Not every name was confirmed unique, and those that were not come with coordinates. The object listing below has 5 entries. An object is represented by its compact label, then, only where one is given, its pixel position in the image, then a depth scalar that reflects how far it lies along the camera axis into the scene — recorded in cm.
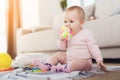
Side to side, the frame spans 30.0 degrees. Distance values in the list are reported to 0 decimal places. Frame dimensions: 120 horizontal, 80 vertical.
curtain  434
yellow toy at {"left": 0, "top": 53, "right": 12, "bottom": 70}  142
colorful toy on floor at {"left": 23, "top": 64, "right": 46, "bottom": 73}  125
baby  125
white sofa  181
